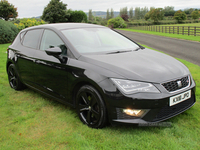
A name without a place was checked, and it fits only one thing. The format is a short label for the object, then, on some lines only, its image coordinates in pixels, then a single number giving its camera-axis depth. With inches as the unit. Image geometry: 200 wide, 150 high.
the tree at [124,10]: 6382.9
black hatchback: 101.5
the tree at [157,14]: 3216.0
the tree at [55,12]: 2071.9
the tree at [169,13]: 5167.3
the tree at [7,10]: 1750.7
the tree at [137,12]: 6633.9
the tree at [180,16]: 2997.0
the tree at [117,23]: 2364.7
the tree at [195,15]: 3395.7
